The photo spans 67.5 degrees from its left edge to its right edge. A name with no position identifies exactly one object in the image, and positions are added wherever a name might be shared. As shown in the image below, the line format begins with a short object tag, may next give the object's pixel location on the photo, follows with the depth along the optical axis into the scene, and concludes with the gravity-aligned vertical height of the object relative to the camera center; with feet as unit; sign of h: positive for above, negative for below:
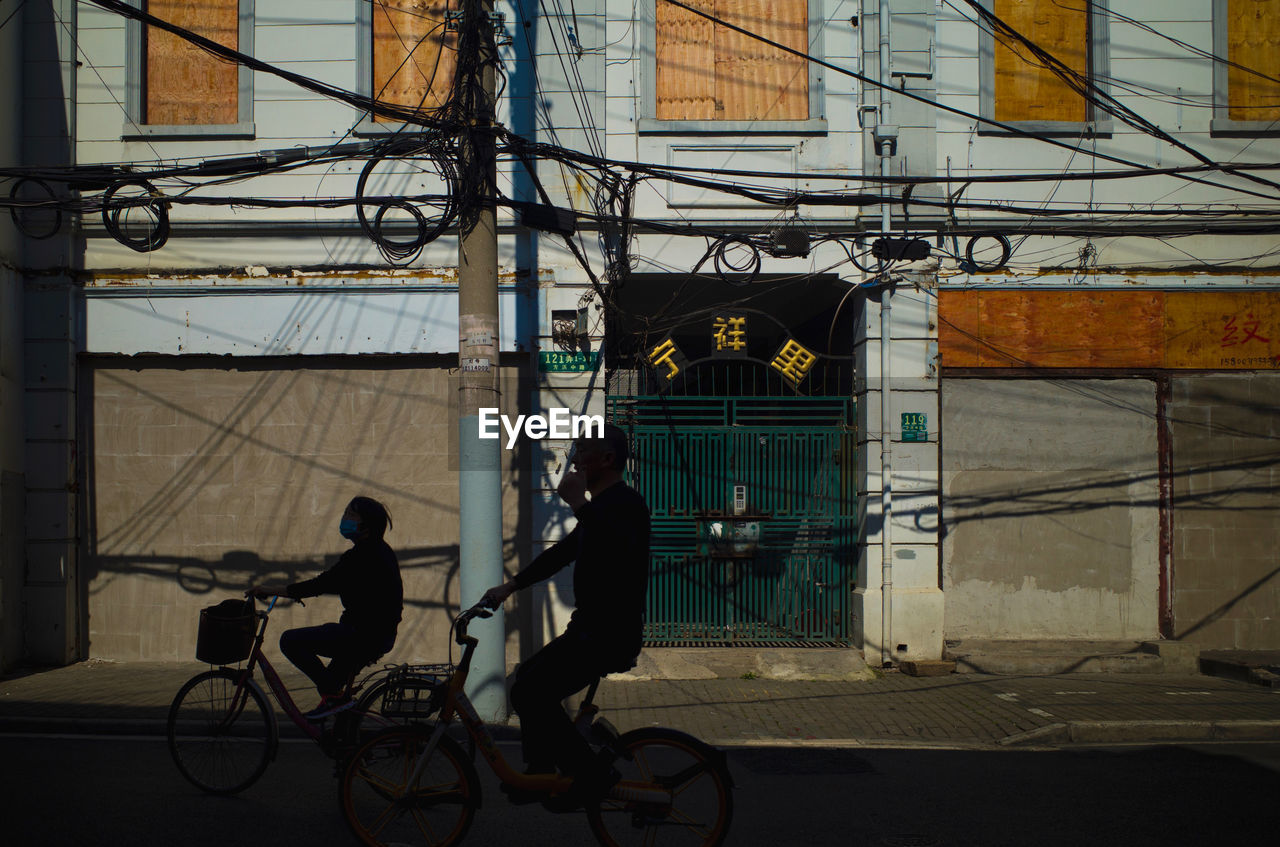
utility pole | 24.45 +0.93
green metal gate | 33.37 -3.52
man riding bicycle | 14.10 -3.28
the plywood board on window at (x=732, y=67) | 33.76 +12.39
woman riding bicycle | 18.10 -3.74
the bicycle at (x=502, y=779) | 14.17 -5.51
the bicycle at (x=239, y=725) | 17.58 -5.71
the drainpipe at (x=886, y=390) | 32.22 +0.95
